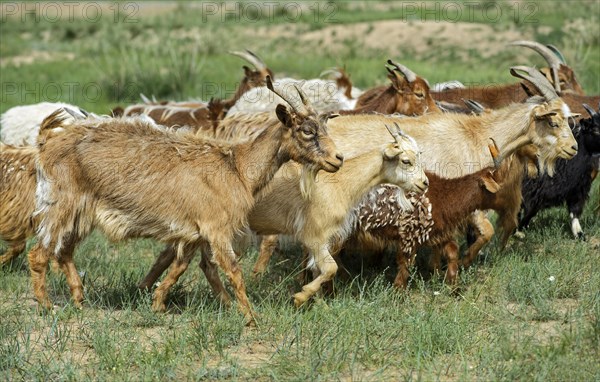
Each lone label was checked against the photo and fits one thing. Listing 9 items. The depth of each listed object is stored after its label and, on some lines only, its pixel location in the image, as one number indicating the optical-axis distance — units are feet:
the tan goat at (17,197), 50.80
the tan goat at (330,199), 45.09
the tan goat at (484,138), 51.31
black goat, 57.72
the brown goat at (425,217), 47.39
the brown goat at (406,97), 63.05
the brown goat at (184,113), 68.69
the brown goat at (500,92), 66.90
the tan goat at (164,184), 43.65
